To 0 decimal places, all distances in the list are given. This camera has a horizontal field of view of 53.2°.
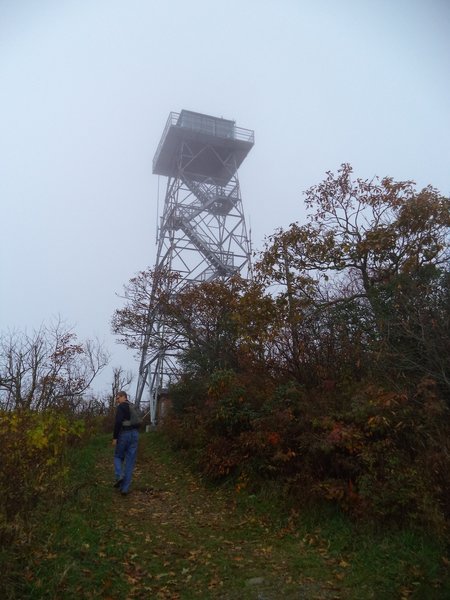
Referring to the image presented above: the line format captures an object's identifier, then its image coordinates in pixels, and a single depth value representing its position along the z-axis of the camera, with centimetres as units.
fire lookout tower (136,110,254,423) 1832
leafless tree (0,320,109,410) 1148
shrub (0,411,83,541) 406
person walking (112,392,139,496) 723
